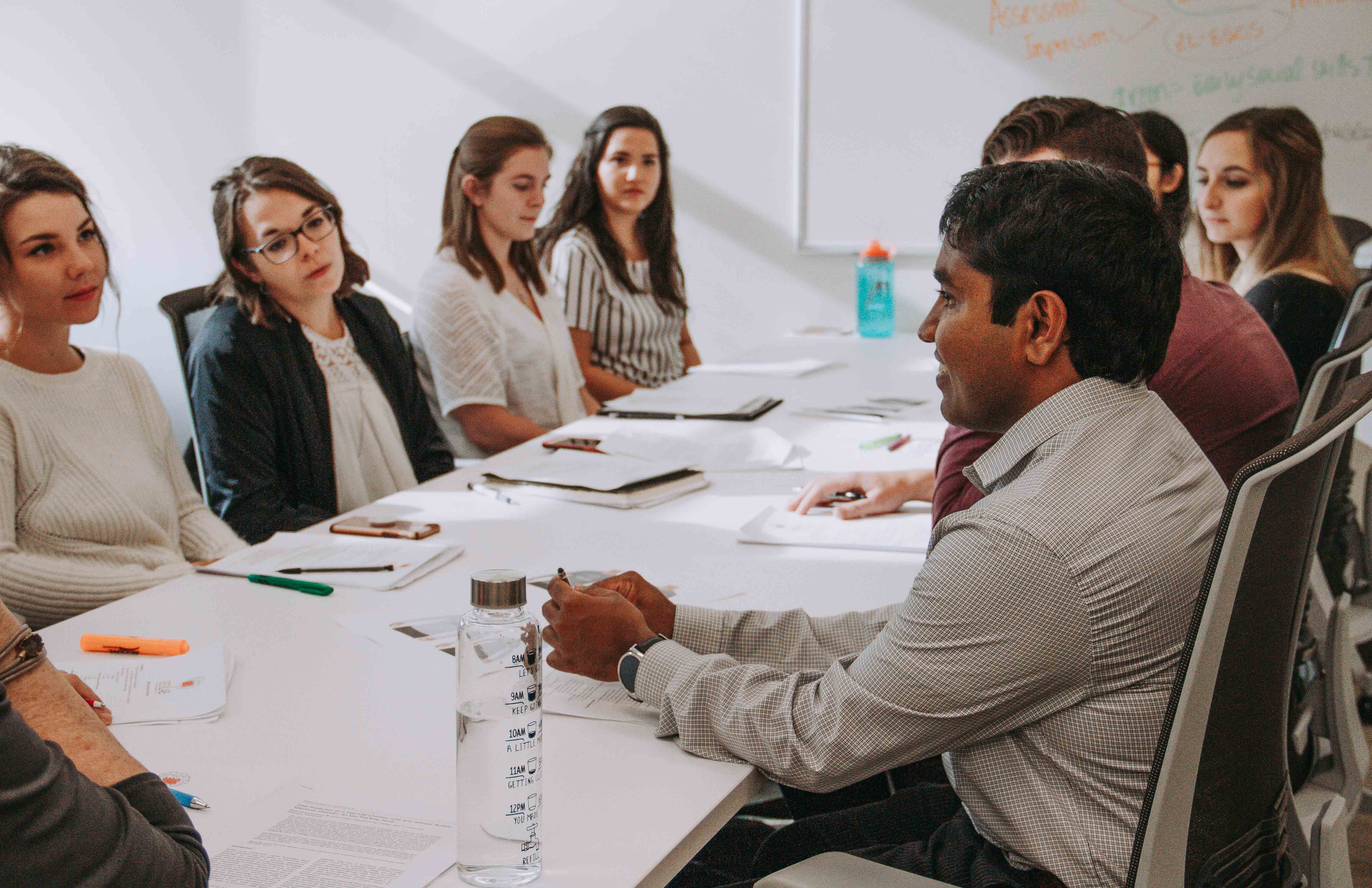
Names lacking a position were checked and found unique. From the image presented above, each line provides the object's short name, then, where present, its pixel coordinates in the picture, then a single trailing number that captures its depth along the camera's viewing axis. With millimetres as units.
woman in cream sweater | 1763
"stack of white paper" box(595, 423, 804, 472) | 2193
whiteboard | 3736
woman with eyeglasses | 2254
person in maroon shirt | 1455
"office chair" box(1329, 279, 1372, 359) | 2172
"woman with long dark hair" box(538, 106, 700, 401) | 3498
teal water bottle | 4156
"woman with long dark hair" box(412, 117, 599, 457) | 2869
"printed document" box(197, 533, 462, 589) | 1529
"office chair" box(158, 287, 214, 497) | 2346
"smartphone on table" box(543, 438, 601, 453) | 2262
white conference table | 959
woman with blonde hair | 2652
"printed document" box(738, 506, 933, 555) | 1696
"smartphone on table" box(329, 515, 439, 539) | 1709
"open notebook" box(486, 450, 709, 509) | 1936
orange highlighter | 1275
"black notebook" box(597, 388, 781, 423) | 2590
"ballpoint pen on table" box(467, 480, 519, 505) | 1948
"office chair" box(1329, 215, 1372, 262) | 3512
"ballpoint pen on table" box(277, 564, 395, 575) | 1551
